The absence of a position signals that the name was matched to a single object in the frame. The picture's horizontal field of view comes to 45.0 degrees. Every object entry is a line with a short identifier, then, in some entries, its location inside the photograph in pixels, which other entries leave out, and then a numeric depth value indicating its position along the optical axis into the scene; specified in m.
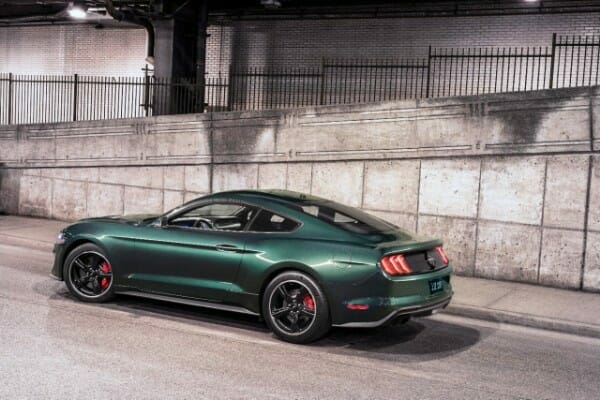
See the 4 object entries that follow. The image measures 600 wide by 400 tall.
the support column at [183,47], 18.50
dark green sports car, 6.96
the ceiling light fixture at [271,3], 17.30
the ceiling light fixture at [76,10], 18.83
